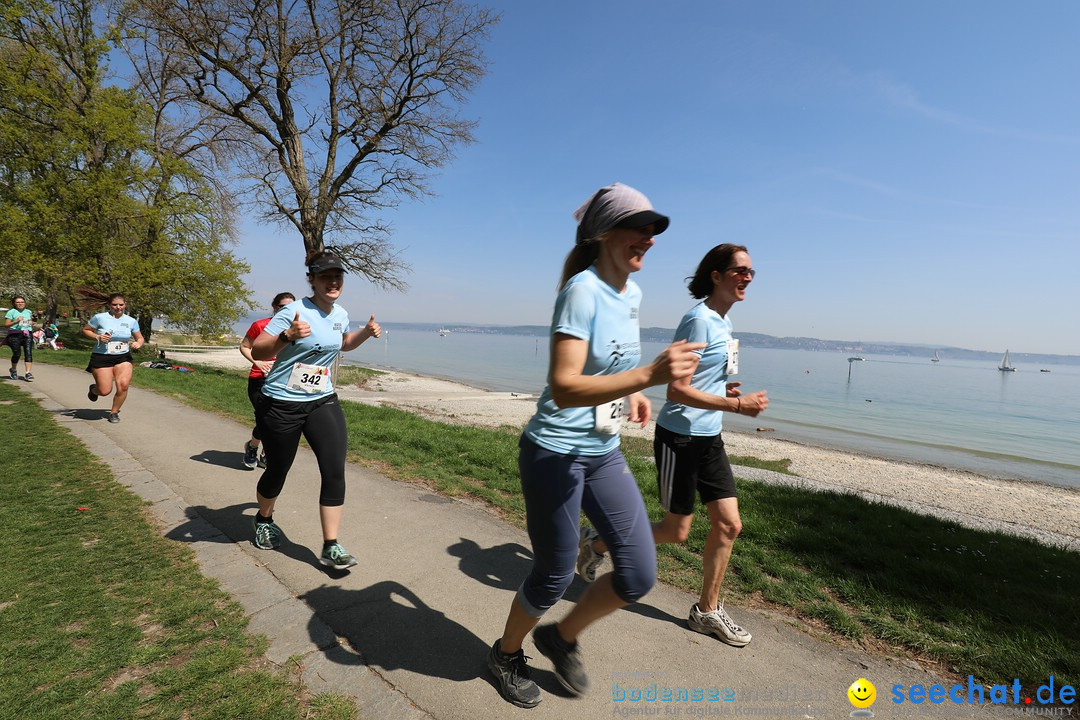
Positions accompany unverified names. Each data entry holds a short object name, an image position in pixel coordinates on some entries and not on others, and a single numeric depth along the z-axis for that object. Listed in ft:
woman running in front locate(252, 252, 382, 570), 11.18
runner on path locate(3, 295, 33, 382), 37.71
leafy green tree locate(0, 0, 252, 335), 55.11
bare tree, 51.78
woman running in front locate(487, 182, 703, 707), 6.23
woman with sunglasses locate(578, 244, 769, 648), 9.36
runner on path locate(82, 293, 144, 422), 24.58
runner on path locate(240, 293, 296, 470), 17.96
